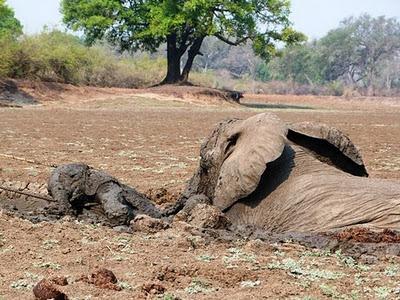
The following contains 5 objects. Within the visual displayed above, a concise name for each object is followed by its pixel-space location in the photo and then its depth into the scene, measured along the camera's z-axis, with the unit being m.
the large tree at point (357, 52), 164.77
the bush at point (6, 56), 70.60
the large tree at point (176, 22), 76.38
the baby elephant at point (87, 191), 12.87
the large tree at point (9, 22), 124.30
